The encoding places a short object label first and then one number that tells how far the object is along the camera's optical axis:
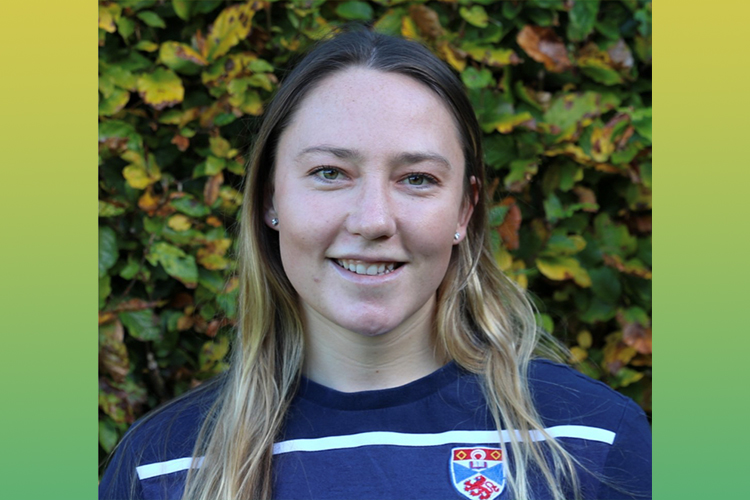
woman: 1.76
